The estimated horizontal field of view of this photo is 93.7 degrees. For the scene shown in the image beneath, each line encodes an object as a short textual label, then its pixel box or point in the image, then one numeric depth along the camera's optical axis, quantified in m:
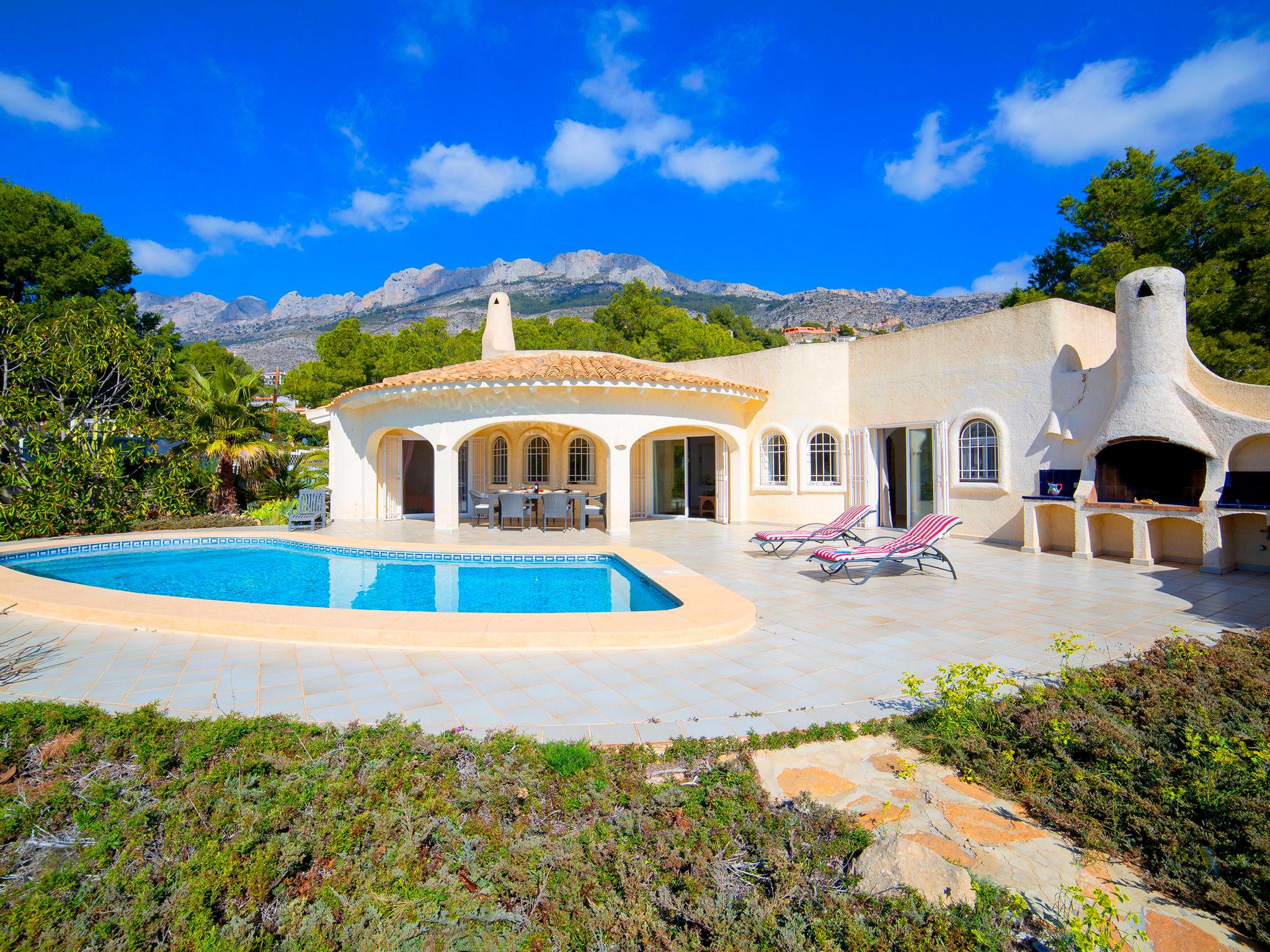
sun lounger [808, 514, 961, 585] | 8.80
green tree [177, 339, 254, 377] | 37.47
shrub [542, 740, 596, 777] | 3.32
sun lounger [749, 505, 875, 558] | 11.02
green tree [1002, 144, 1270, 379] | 17.02
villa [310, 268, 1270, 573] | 9.62
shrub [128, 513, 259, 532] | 14.86
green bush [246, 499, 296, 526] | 16.36
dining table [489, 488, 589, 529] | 15.81
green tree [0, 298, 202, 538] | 12.95
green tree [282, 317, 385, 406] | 34.78
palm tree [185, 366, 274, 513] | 16.34
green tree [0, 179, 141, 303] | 21.35
